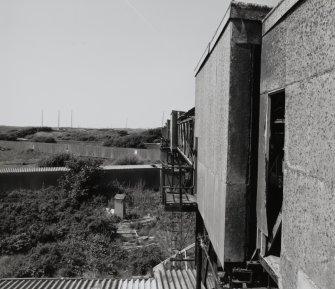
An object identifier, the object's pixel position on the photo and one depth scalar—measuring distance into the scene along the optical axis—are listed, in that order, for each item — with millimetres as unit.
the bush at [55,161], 30438
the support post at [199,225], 8336
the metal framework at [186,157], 8938
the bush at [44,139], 55938
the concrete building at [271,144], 2176
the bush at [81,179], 24347
